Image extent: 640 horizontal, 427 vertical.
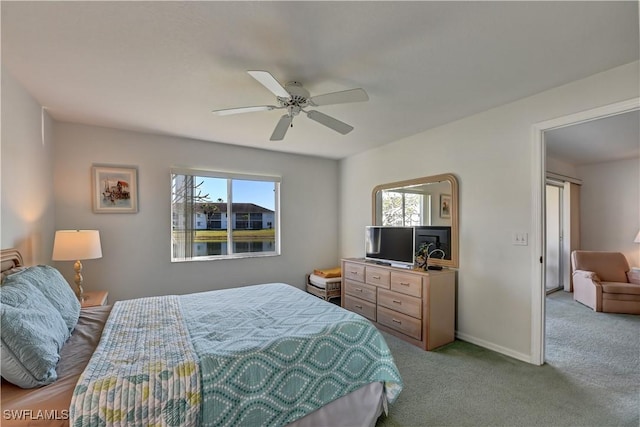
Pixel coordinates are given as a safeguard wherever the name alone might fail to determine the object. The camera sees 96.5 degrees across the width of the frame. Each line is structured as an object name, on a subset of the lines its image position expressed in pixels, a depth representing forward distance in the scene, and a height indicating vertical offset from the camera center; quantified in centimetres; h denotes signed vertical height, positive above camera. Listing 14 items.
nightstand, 261 -82
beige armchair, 394 -101
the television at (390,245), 338 -40
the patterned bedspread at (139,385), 115 -73
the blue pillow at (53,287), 167 -47
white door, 532 -44
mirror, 326 +14
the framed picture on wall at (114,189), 334 +31
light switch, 265 -23
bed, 118 -74
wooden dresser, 293 -98
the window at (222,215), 386 -1
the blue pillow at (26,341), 117 -56
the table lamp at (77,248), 264 -31
